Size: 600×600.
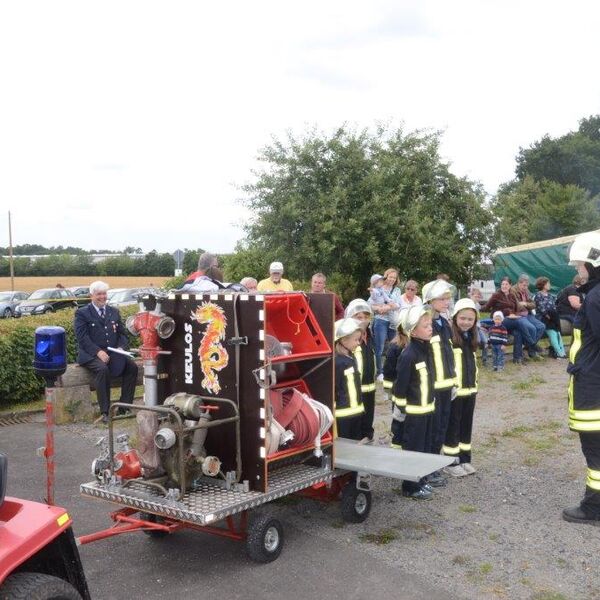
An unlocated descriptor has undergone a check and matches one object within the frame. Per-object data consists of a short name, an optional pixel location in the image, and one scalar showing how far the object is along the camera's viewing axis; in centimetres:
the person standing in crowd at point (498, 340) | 1329
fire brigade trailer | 481
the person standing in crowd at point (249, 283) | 965
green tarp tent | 2033
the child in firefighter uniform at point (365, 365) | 682
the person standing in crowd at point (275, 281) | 1073
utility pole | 5397
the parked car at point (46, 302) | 3094
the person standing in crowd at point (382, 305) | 1217
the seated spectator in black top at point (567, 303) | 1361
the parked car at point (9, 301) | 3303
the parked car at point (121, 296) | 2933
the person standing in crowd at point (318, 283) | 1024
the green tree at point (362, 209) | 1527
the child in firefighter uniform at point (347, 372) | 625
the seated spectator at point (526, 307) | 1427
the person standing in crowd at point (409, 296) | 1235
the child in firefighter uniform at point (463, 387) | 699
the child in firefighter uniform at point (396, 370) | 663
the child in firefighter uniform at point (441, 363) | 659
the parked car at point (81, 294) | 3283
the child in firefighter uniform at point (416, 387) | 632
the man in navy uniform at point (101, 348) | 928
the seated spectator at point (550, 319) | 1459
